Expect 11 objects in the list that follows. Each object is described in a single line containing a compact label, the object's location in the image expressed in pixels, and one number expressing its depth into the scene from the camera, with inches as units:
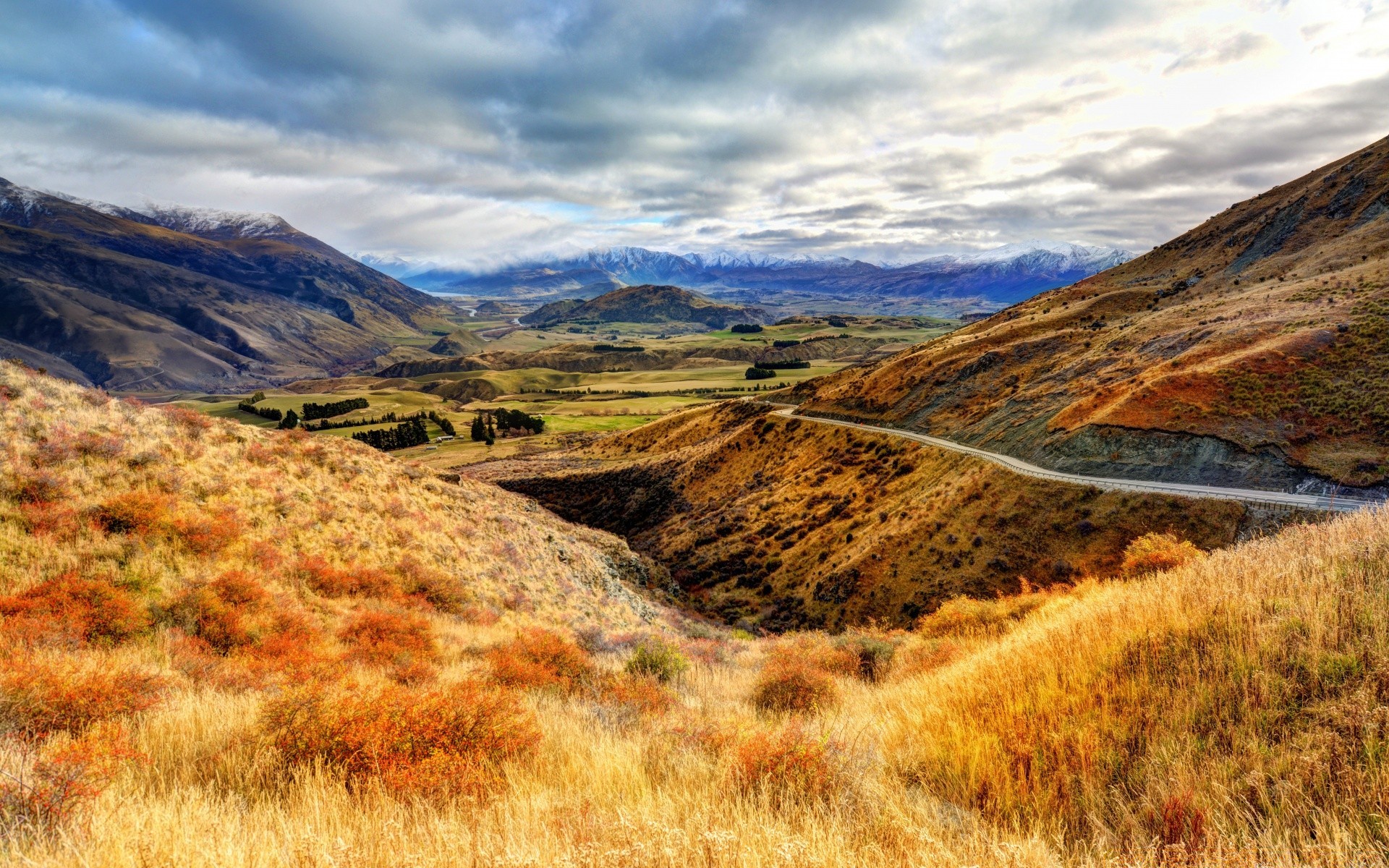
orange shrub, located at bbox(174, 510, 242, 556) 563.5
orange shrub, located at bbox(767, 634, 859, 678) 519.5
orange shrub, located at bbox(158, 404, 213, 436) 805.2
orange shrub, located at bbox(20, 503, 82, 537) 482.0
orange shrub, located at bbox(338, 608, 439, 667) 439.5
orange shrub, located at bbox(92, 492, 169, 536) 530.0
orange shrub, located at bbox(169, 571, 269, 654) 433.7
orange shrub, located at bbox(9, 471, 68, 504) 512.4
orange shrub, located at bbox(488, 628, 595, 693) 390.6
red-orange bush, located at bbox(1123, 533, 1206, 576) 611.3
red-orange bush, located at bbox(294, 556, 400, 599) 621.9
